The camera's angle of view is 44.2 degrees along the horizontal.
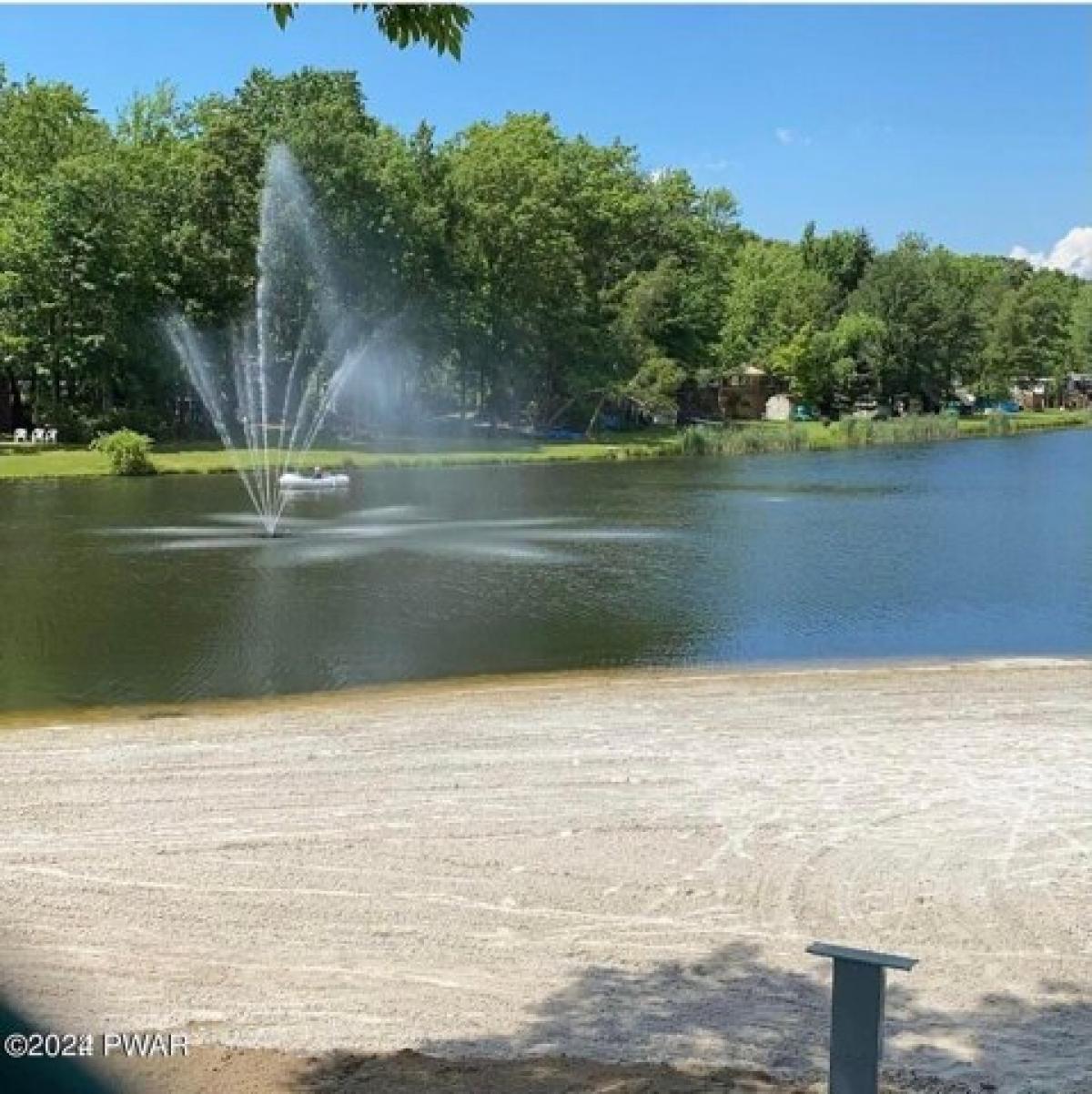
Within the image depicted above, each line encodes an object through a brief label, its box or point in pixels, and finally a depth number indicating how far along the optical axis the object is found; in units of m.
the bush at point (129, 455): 48.31
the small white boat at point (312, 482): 41.22
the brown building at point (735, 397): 94.31
